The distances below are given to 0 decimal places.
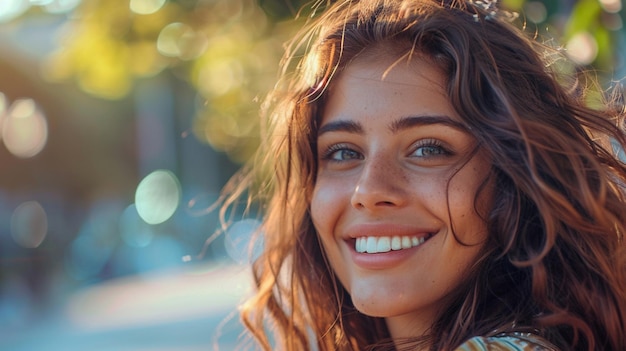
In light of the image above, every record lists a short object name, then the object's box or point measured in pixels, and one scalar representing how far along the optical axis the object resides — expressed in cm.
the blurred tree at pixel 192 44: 425
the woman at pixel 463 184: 204
